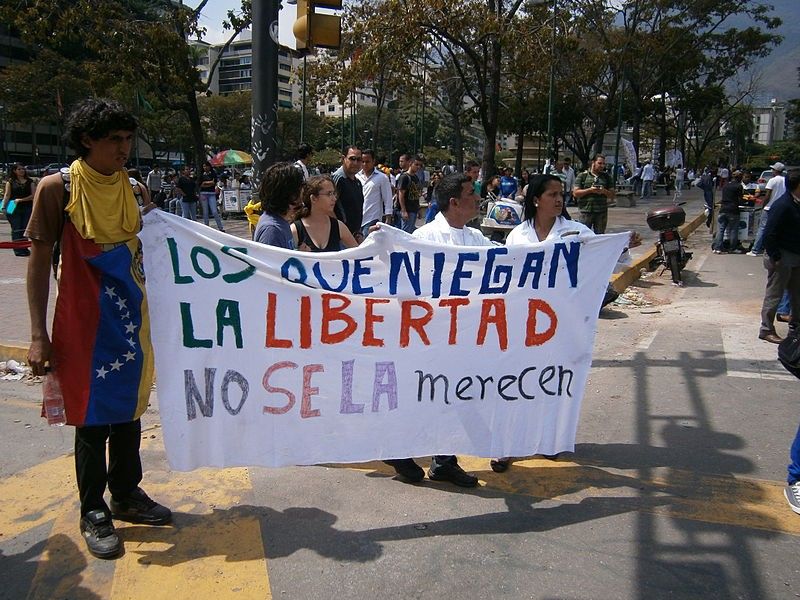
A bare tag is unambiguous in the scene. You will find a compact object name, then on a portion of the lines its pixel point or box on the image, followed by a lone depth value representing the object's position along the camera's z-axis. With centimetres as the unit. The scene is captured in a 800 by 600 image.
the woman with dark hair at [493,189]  1490
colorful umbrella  3056
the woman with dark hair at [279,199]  378
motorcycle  1011
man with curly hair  285
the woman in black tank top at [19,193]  1288
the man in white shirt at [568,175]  1921
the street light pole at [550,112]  1858
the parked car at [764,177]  2234
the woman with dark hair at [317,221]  400
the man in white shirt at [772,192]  1170
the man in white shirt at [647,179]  3319
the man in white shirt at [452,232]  377
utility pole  556
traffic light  588
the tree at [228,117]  6562
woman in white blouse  409
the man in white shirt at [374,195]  960
